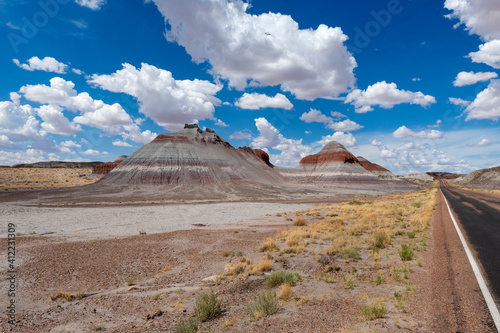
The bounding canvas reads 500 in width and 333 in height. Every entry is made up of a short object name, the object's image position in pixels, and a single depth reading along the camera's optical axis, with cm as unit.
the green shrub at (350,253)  1011
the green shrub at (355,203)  3666
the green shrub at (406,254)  892
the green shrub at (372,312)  526
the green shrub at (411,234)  1209
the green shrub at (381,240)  1132
